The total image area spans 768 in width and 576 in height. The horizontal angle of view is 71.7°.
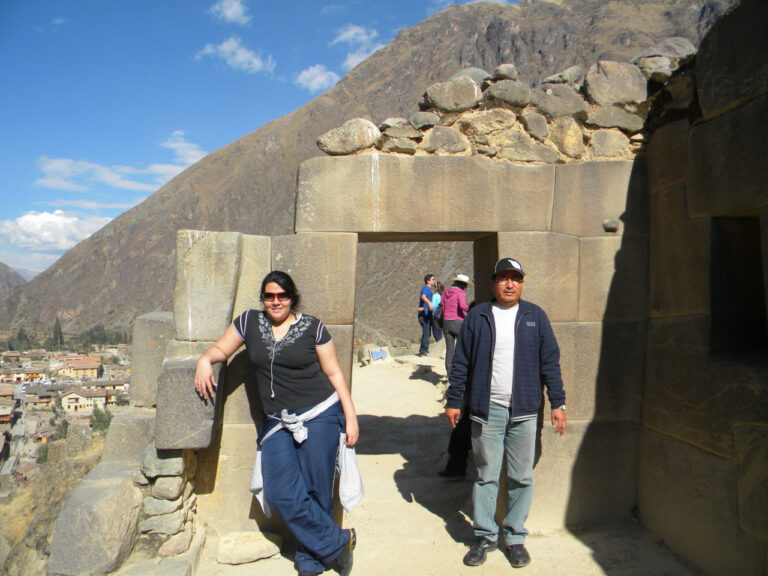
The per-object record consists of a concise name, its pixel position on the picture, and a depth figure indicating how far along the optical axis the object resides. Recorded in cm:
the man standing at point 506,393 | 307
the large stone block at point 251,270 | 352
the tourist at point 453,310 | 698
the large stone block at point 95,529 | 275
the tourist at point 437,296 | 971
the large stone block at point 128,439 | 334
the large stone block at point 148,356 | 352
